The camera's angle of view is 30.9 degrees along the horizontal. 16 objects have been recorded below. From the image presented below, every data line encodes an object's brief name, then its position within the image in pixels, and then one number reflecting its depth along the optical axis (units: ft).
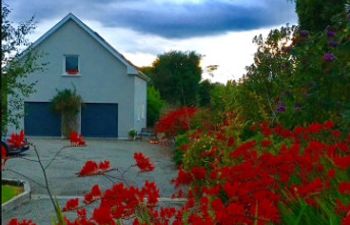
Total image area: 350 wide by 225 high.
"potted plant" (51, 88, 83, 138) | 104.12
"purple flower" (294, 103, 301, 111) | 25.49
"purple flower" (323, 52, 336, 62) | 23.89
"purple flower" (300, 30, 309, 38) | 29.17
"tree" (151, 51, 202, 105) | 127.91
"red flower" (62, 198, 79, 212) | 9.25
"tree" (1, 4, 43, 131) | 34.19
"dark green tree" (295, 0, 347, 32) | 44.01
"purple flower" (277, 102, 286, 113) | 26.31
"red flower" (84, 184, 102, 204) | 9.16
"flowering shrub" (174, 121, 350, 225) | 8.38
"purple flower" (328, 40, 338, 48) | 25.12
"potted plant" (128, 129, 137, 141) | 105.70
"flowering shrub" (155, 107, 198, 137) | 35.45
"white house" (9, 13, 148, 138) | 105.91
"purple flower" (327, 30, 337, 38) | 25.64
